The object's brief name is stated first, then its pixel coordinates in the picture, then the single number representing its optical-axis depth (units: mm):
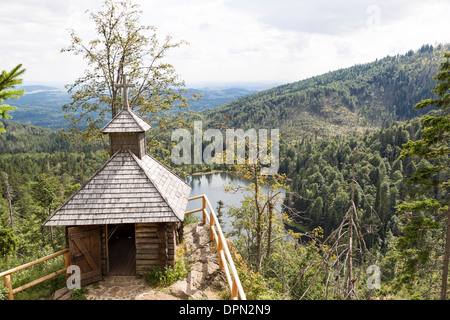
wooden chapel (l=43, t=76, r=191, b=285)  8836
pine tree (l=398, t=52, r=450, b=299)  11758
